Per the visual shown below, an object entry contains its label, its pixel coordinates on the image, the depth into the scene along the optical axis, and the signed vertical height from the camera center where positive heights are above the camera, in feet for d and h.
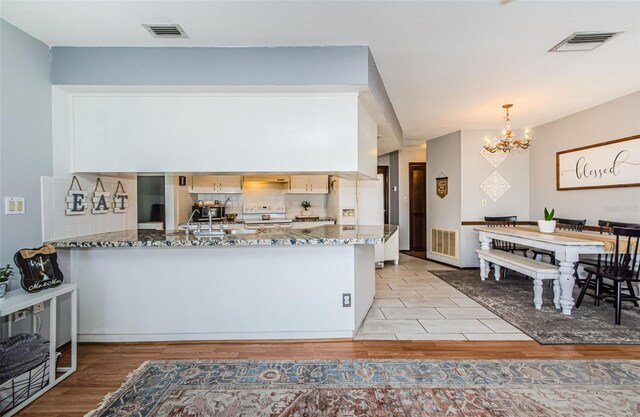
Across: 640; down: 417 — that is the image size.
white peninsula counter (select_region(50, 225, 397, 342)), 8.76 -2.36
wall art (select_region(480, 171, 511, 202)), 17.85 +1.14
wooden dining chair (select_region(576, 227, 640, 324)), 9.33 -2.10
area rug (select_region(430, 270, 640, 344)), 8.85 -3.72
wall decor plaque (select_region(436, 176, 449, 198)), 19.25 +1.26
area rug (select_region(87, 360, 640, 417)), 5.91 -3.85
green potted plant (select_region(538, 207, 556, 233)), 12.58 -0.76
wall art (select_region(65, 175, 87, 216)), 8.71 +0.21
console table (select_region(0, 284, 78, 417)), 6.03 -2.31
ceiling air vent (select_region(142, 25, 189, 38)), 7.39 +4.33
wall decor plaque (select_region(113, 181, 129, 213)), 10.53 +0.25
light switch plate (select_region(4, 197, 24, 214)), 7.05 +0.09
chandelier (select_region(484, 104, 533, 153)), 13.92 +2.88
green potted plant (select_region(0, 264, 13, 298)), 6.15 -1.41
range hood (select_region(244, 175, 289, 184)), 18.10 +1.70
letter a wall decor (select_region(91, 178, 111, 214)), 9.68 +0.23
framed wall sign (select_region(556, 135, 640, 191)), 12.01 +1.71
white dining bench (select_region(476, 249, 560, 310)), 10.92 -2.35
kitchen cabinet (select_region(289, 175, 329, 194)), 18.74 +1.34
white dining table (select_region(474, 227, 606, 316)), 9.99 -1.44
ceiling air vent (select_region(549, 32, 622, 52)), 7.91 +4.36
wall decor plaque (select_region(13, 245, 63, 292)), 6.68 -1.33
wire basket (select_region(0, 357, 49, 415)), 6.08 -3.70
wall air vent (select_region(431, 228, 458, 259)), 18.43 -2.27
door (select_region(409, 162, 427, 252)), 24.31 +0.01
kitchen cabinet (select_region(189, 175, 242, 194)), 17.71 +1.35
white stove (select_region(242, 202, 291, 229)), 18.24 -0.37
